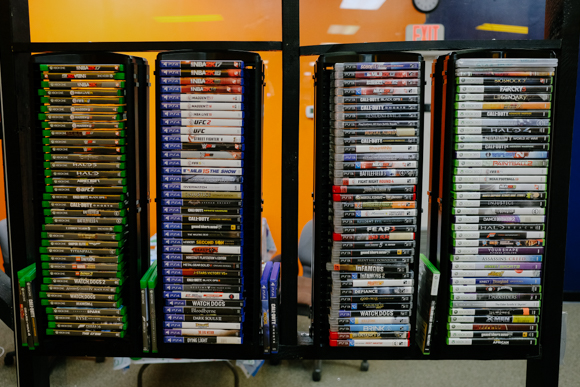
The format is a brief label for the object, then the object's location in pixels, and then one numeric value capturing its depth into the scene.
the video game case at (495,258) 1.35
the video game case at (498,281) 1.36
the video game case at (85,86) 1.32
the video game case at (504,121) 1.30
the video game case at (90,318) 1.41
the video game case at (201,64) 1.30
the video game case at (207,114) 1.32
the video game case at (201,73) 1.30
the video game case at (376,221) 1.34
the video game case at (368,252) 1.36
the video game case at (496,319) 1.38
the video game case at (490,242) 1.34
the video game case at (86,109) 1.33
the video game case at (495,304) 1.37
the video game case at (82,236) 1.38
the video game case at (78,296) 1.40
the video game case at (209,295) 1.39
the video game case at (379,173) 1.32
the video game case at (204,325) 1.40
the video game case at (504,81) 1.29
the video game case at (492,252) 1.35
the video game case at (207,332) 1.40
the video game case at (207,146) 1.33
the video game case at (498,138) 1.31
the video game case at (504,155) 1.31
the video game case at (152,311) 1.40
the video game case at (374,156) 1.32
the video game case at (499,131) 1.31
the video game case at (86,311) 1.40
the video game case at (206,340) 1.40
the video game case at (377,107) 1.30
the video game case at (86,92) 1.33
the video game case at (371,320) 1.39
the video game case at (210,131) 1.32
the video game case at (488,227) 1.34
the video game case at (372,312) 1.38
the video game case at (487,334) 1.38
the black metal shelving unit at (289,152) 1.35
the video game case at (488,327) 1.38
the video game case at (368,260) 1.36
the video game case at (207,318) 1.40
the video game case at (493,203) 1.33
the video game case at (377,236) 1.35
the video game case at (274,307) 1.38
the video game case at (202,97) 1.31
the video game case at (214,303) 1.39
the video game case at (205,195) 1.34
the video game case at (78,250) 1.38
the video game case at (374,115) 1.30
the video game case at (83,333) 1.41
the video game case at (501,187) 1.32
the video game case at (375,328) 1.39
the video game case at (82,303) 1.40
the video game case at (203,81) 1.31
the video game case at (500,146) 1.31
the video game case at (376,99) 1.29
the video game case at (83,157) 1.35
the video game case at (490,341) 1.38
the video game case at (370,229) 1.34
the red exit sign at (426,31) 4.22
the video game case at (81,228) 1.37
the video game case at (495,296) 1.36
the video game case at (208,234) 1.36
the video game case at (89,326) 1.41
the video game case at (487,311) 1.37
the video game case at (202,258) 1.37
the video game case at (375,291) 1.37
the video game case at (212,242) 1.36
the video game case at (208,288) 1.39
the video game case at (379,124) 1.30
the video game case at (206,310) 1.39
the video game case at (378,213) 1.34
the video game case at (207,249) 1.36
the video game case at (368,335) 1.39
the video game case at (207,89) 1.31
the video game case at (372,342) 1.39
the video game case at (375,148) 1.31
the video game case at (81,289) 1.40
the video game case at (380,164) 1.32
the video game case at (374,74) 1.29
